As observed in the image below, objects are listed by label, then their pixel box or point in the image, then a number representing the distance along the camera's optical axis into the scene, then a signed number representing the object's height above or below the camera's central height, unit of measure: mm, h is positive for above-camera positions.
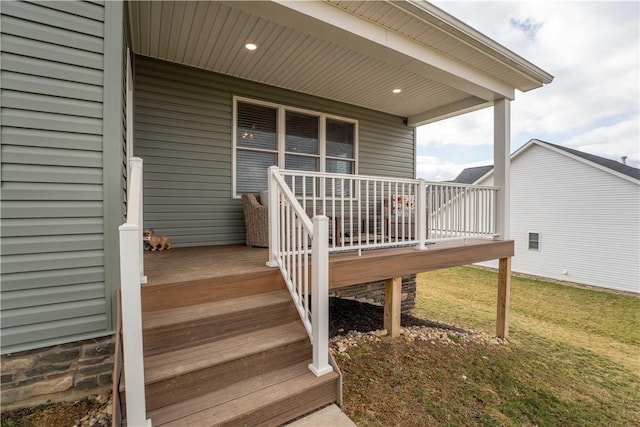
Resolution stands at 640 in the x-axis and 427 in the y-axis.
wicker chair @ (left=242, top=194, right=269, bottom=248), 4172 -183
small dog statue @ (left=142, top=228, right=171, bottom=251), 3908 -466
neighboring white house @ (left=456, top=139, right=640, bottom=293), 9758 -254
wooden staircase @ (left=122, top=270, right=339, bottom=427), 1748 -1031
